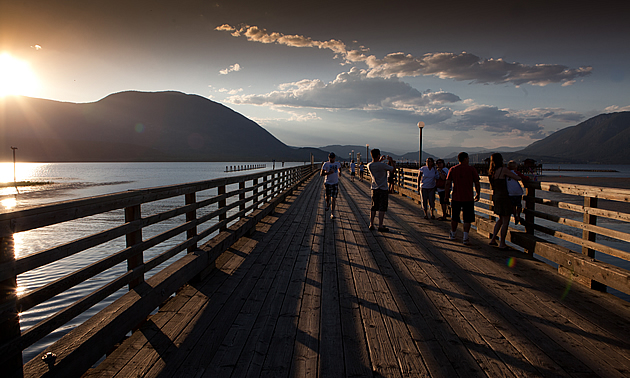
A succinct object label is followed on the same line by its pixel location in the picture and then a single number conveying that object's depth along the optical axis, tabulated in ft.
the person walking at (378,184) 24.72
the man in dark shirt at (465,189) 21.31
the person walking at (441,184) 31.24
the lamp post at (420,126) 58.70
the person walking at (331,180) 31.19
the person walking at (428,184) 31.83
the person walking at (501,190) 19.17
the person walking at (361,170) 109.50
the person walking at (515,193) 19.36
